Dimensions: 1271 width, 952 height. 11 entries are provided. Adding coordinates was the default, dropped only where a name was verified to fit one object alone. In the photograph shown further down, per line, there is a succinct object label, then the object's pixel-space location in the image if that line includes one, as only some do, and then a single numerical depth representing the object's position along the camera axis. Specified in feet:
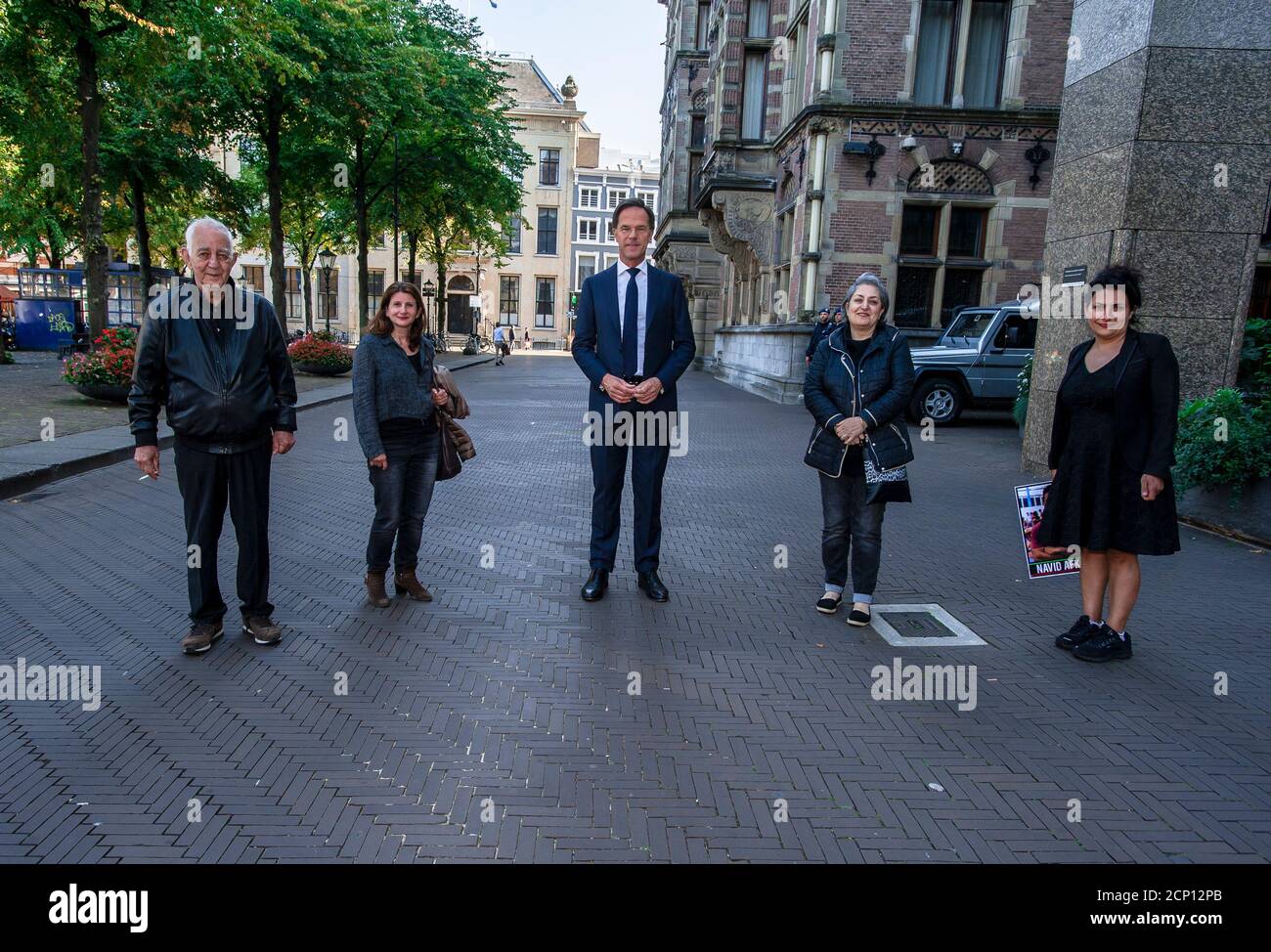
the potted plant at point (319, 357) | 79.41
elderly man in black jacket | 14.02
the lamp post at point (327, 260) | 136.81
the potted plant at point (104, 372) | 46.14
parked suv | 50.62
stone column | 27.71
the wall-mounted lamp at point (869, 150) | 62.54
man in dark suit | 17.19
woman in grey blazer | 16.37
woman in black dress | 14.38
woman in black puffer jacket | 16.33
